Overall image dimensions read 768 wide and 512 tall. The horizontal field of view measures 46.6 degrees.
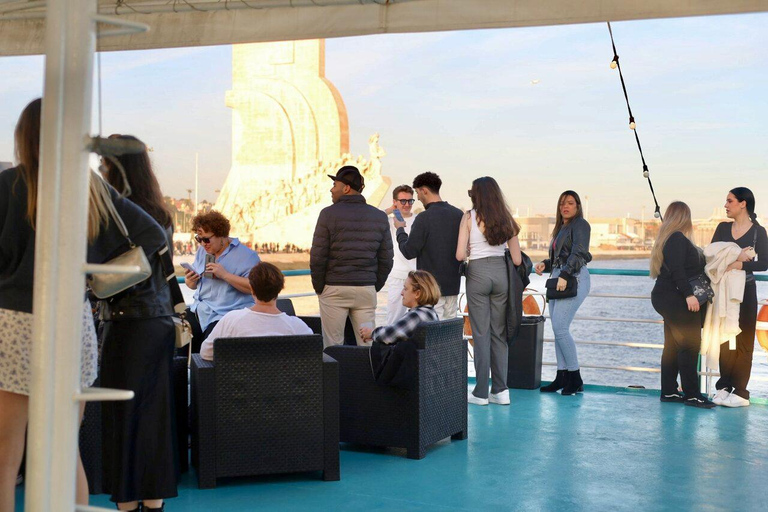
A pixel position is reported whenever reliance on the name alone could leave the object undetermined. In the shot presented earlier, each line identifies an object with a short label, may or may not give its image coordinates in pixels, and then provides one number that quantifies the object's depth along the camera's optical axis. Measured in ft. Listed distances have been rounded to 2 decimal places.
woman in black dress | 8.48
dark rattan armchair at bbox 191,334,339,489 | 11.57
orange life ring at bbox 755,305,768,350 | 21.31
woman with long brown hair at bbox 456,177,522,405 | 17.58
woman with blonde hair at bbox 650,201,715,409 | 18.49
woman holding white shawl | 18.57
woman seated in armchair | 13.17
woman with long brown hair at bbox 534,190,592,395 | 19.49
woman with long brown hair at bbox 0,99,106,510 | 6.85
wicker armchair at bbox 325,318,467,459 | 13.41
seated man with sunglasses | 14.46
